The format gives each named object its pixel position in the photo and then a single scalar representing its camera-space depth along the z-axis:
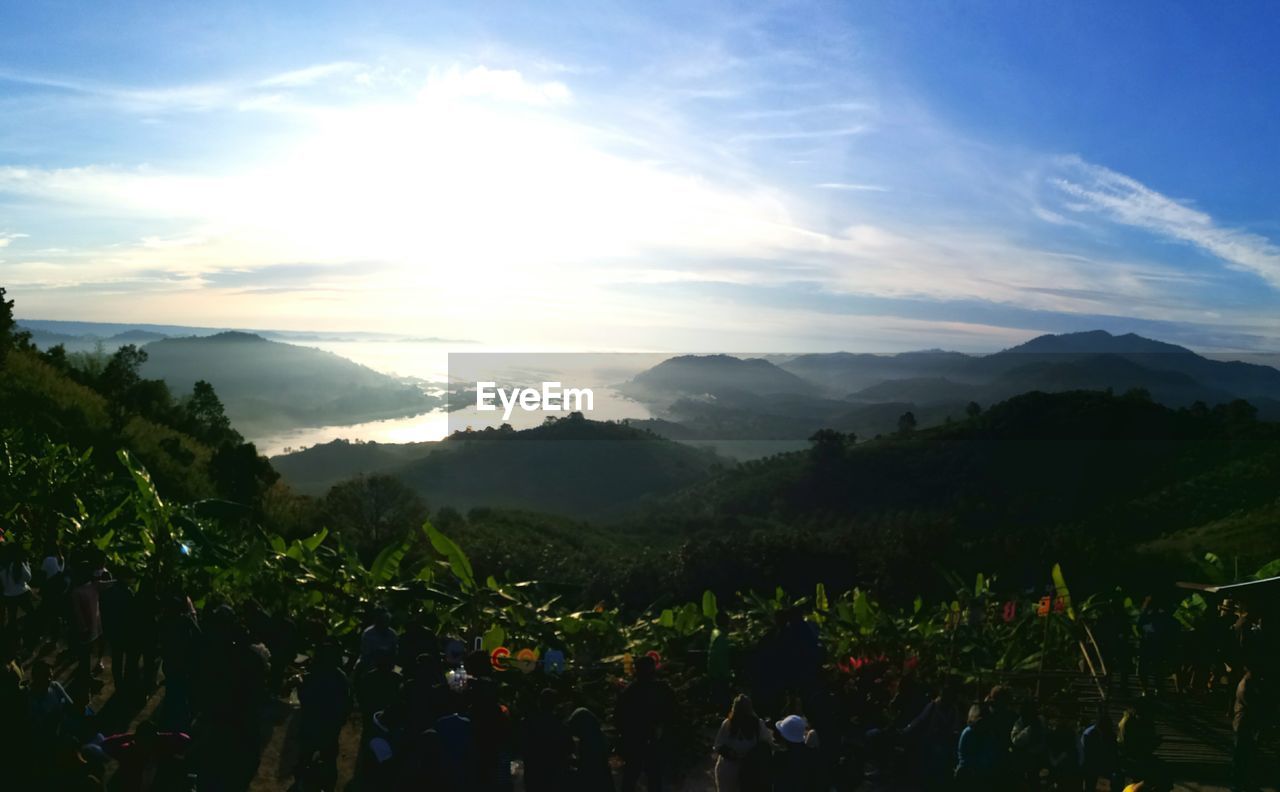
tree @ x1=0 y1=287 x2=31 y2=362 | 30.41
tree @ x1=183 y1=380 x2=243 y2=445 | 43.62
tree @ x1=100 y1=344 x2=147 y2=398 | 40.50
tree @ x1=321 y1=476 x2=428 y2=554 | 33.28
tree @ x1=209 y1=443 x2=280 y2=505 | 29.99
